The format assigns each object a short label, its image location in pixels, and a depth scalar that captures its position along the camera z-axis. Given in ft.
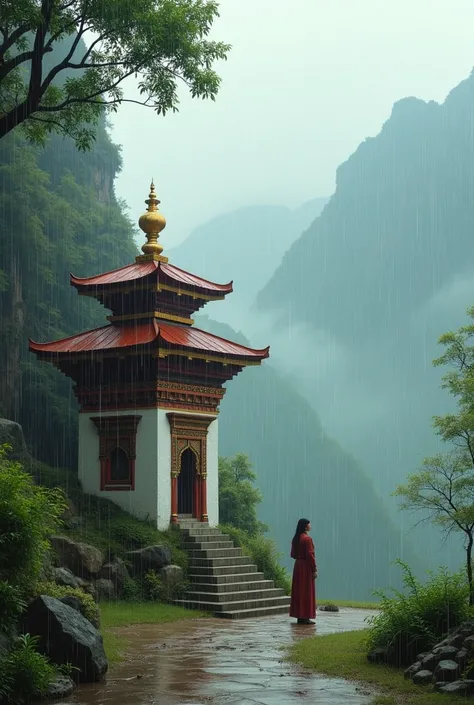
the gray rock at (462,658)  26.48
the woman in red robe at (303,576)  47.32
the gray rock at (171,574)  54.19
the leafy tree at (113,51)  41.50
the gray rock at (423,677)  26.91
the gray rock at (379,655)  31.32
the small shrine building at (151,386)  60.39
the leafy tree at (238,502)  88.63
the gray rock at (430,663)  27.66
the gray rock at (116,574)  52.19
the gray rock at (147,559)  54.39
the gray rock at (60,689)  25.46
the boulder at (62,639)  27.73
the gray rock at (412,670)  27.86
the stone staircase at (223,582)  53.11
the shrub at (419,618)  30.81
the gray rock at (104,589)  51.24
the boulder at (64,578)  36.42
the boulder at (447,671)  26.25
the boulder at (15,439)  55.67
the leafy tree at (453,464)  47.96
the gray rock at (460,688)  24.73
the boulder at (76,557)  50.44
